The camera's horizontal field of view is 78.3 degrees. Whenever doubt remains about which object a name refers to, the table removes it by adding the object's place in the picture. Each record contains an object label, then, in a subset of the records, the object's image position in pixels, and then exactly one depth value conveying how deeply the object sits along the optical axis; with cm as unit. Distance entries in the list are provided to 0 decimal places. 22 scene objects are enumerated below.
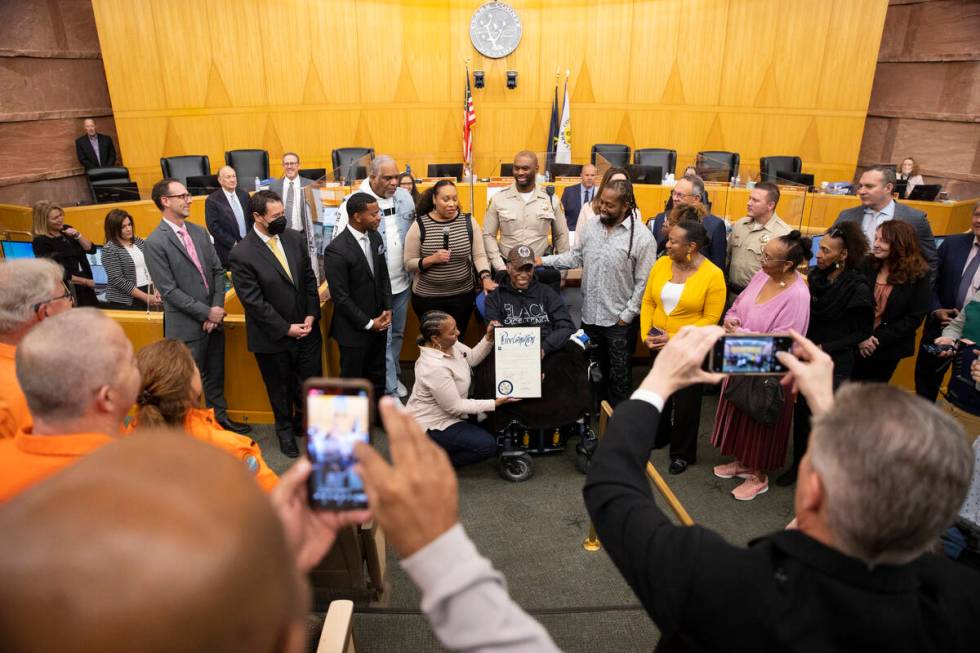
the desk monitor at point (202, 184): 812
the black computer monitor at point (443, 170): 865
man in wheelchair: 384
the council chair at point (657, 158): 977
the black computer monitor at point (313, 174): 851
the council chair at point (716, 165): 806
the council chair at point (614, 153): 1002
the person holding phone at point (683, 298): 363
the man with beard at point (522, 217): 469
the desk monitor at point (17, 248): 515
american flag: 1007
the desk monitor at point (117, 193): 762
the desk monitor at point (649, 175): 809
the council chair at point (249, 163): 934
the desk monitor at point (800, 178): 848
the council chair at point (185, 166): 873
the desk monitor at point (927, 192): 753
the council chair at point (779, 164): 992
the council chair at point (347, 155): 977
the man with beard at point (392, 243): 458
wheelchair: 390
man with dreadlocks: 399
